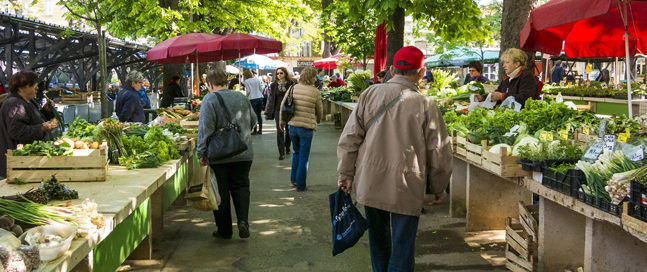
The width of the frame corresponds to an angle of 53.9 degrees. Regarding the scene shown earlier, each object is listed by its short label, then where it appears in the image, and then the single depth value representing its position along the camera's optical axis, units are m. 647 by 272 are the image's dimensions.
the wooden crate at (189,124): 9.16
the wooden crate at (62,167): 4.98
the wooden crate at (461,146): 6.45
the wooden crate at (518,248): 5.00
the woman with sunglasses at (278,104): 11.59
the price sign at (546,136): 5.37
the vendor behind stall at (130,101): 9.74
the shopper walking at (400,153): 3.98
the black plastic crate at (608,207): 3.78
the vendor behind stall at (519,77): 7.27
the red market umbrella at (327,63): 32.92
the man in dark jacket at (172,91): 14.20
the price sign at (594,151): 4.56
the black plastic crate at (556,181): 4.40
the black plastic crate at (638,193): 3.51
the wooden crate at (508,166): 5.25
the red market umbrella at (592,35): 7.09
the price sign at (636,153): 4.14
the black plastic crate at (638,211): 3.50
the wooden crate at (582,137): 5.68
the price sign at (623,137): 4.85
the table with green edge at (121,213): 3.64
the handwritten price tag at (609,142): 4.48
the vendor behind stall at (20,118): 6.23
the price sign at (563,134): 5.54
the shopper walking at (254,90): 16.30
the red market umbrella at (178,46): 11.23
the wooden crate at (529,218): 5.10
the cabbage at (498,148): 5.32
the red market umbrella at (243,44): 11.36
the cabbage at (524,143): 5.29
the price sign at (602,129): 5.42
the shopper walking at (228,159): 6.01
